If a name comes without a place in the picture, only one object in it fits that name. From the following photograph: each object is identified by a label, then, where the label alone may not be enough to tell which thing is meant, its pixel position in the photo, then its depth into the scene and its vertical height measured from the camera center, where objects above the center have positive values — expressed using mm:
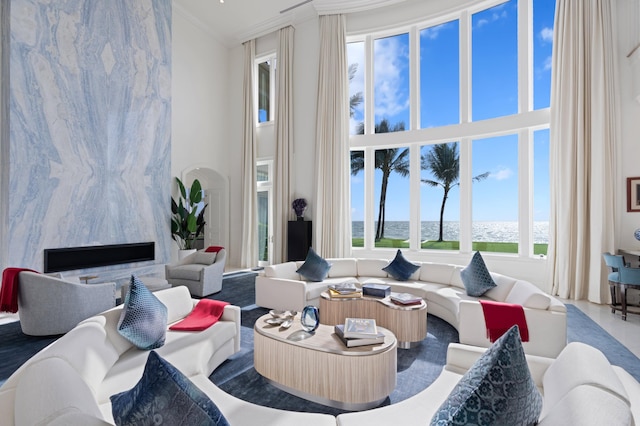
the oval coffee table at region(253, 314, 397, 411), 2123 -1051
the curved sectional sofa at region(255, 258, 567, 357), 2773 -914
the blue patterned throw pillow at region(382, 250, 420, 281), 4590 -743
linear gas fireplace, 5004 -687
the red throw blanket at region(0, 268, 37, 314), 3338 -799
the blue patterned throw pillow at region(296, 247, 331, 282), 4562 -747
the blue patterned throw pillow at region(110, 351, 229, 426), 938 -562
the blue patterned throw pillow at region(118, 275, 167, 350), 2086 -690
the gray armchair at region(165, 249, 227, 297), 5171 -927
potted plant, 6914 -42
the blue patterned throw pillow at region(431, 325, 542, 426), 989 -562
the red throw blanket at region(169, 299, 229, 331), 2537 -866
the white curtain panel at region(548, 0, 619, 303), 4727 +1089
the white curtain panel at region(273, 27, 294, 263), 7613 +1651
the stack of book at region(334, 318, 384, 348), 2279 -855
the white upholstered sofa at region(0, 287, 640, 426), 977 -698
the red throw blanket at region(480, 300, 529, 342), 2766 -889
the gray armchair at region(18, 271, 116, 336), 3385 -942
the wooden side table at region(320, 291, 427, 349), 3156 -1034
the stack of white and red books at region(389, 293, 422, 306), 3330 -876
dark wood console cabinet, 7152 -499
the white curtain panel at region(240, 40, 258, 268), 8117 +872
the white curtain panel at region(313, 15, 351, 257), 7016 +1515
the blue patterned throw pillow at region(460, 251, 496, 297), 3652 -714
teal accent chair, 3855 -772
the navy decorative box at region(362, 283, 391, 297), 3648 -844
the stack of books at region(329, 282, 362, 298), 3679 -878
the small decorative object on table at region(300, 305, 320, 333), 2541 -816
